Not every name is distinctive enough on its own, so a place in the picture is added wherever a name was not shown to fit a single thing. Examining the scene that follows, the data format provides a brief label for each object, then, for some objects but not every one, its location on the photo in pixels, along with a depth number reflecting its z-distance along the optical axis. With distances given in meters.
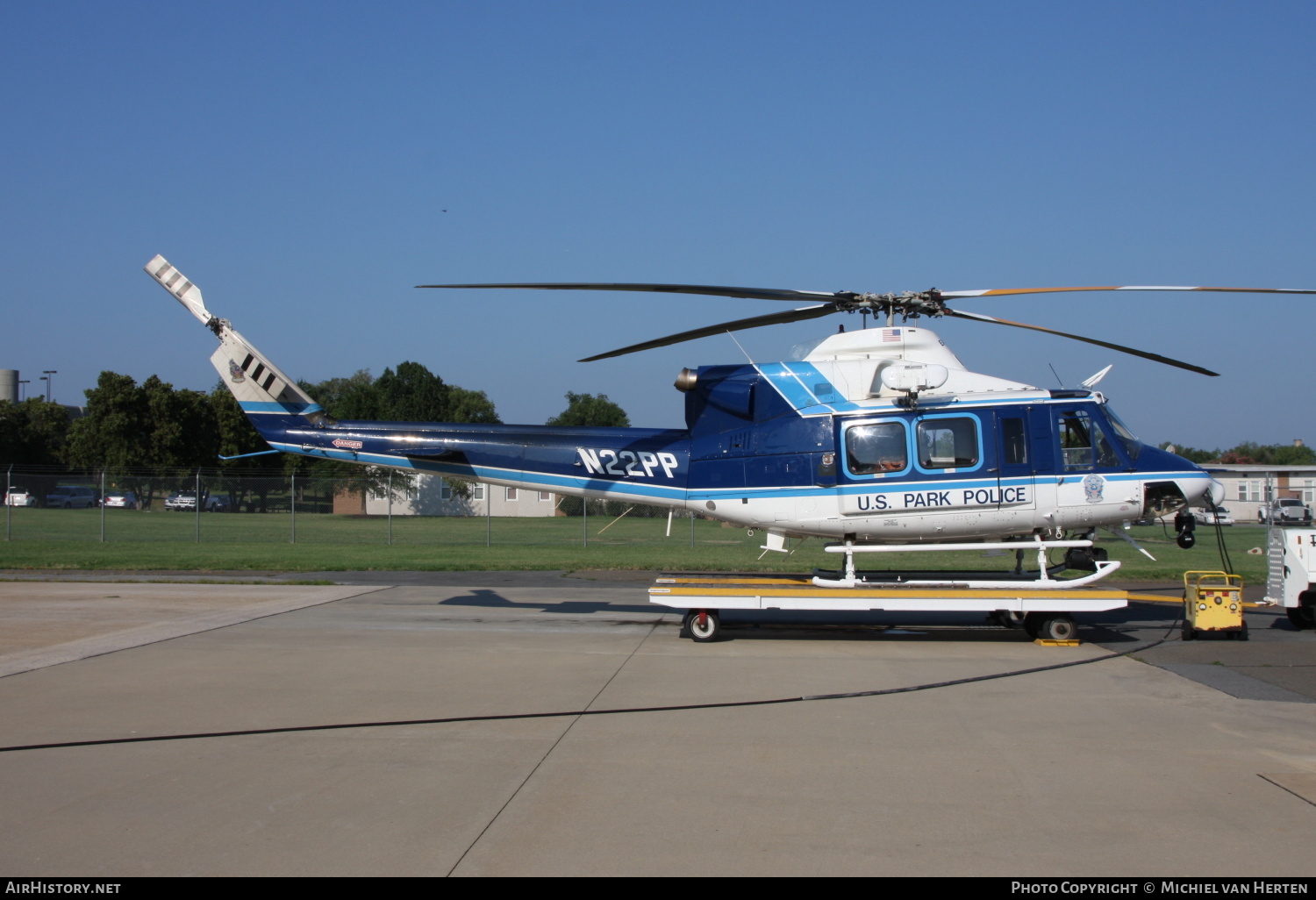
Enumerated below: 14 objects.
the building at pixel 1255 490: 60.00
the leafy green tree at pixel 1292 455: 94.81
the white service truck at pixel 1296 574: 12.37
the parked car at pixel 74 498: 46.92
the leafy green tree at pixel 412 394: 70.25
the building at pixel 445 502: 56.91
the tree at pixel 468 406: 73.81
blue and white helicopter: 11.61
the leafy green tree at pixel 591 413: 85.38
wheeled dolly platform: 10.91
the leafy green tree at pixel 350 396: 71.31
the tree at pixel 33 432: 70.62
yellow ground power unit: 11.51
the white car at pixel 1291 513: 45.06
